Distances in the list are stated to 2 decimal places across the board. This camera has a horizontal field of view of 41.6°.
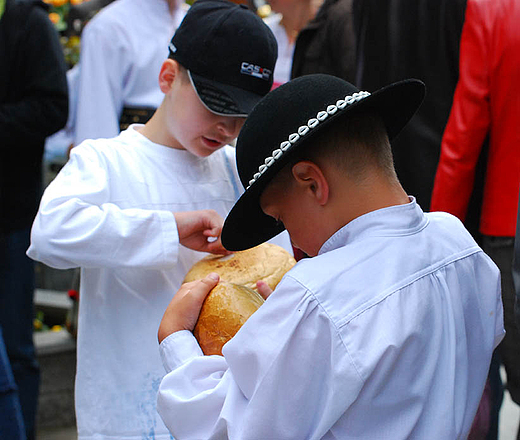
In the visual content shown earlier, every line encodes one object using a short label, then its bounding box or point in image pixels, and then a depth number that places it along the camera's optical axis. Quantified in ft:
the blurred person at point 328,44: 11.03
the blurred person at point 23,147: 10.83
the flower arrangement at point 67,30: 18.10
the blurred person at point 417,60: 9.70
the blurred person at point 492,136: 8.46
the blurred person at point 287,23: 13.10
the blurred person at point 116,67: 10.74
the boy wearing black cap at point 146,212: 5.99
